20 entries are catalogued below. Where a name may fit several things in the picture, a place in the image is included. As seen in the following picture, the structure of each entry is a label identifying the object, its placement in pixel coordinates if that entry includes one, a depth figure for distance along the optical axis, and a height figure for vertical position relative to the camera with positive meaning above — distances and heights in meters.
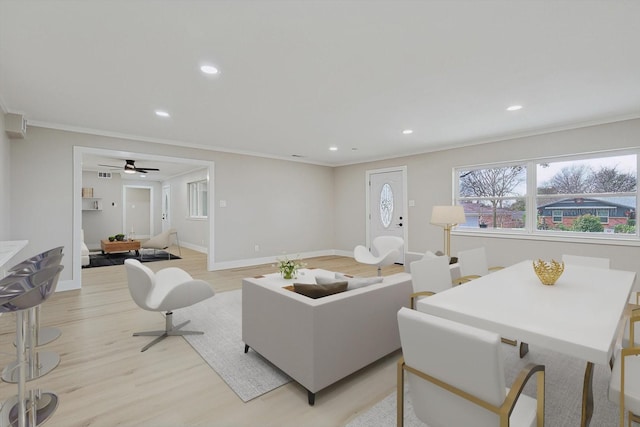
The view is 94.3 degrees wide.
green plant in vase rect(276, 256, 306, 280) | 3.17 -0.57
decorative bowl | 1.88 -0.37
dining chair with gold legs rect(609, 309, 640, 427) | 1.19 -0.74
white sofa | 1.84 -0.78
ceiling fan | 6.81 +1.12
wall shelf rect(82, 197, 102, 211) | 8.80 +0.36
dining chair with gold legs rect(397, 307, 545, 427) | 0.97 -0.59
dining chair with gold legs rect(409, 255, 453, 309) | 2.31 -0.51
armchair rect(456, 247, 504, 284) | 2.90 -0.50
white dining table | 1.15 -0.47
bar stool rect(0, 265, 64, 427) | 1.55 -0.61
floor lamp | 3.76 -0.01
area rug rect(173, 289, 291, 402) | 2.06 -1.16
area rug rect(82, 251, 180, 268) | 6.54 -1.03
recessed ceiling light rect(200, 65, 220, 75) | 2.55 +1.27
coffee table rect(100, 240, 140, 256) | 7.29 -0.75
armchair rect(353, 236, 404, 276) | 4.63 -0.63
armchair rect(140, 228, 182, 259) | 6.90 -0.62
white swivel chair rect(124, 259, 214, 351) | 2.52 -0.72
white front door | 6.50 +0.22
